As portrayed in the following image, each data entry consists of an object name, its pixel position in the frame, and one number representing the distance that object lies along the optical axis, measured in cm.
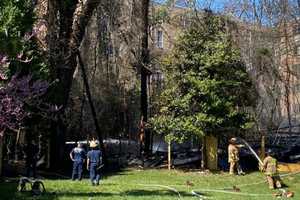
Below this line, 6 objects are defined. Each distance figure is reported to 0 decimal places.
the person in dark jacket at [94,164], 2114
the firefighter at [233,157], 2761
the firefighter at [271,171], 2212
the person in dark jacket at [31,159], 2514
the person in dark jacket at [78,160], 2334
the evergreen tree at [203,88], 2867
